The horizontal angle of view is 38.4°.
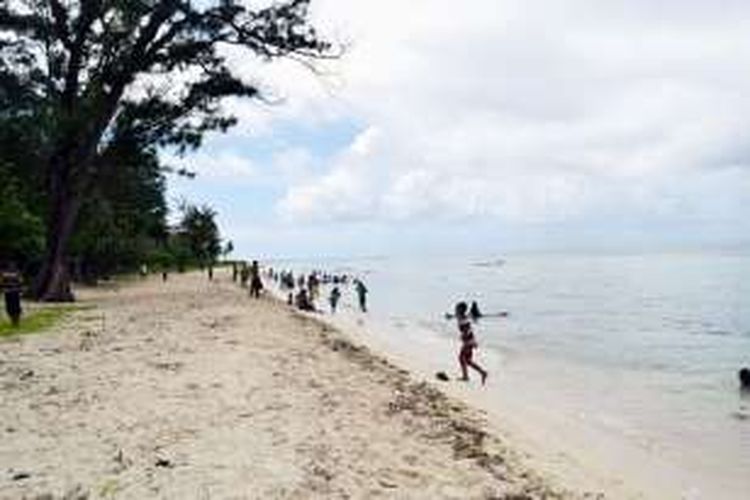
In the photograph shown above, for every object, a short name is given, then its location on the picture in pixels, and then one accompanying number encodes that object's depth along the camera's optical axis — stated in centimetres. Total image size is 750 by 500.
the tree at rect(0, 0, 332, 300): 3716
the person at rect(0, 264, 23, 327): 2564
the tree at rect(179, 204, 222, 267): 12781
